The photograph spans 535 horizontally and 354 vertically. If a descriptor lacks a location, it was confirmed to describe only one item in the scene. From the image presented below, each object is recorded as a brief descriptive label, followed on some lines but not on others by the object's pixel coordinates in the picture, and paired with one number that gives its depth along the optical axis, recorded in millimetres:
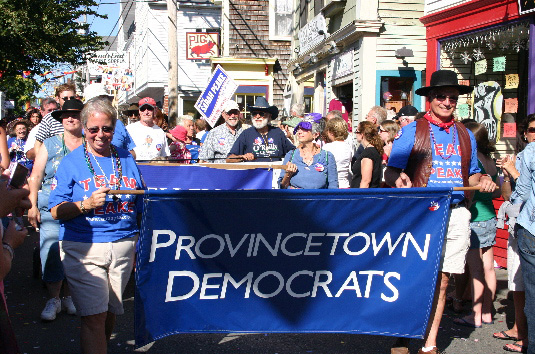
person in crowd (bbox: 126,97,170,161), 8164
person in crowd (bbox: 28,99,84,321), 5688
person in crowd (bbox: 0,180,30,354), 2377
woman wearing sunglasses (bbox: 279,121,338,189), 6840
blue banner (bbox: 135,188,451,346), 4117
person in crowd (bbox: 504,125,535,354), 4539
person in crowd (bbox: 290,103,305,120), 12750
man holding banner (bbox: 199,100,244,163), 8945
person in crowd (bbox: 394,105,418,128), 9695
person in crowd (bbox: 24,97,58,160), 8094
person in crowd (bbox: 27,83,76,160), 6496
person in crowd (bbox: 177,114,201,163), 10992
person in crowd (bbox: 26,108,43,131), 13952
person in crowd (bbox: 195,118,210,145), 14417
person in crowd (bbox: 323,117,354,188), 7938
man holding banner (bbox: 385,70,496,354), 4746
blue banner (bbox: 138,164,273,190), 7359
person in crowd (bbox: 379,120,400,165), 8609
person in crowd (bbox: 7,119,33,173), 12719
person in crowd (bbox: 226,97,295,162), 8086
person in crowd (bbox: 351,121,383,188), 7410
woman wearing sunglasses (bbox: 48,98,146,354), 4023
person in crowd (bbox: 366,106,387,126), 9695
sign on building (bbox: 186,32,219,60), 30359
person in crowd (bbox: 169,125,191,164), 10402
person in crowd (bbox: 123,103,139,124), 10781
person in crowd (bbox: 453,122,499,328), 6008
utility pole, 18875
